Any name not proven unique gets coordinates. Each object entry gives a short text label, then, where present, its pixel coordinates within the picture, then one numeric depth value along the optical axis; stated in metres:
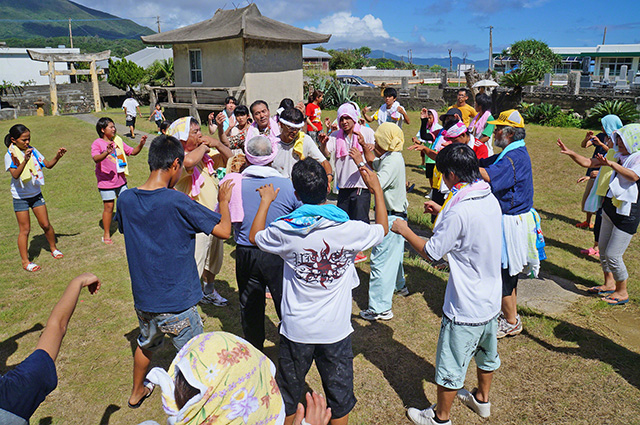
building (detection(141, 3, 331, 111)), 17.84
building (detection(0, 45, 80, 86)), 46.81
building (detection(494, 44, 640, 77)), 46.12
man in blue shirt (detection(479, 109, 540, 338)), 3.82
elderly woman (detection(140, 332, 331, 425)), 1.54
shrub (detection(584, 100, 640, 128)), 14.85
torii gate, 23.04
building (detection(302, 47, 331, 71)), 61.42
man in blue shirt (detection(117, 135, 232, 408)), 2.82
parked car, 31.15
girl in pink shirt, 6.21
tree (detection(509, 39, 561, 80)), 52.53
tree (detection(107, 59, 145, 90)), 29.44
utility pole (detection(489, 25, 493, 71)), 50.35
